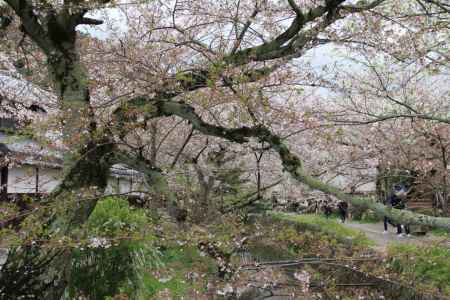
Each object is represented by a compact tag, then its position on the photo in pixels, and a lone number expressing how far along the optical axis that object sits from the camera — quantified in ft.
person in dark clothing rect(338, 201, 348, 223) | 62.31
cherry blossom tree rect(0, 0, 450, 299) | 14.17
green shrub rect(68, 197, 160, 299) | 20.42
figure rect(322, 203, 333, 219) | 69.28
